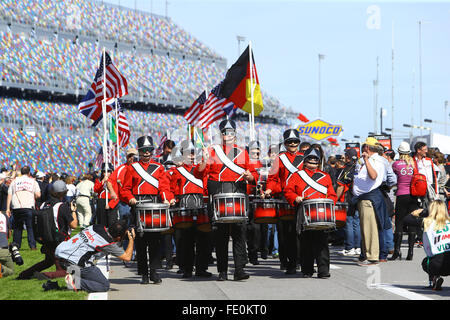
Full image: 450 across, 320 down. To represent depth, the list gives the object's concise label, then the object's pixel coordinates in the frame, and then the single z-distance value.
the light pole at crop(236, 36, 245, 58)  78.82
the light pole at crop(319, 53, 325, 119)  83.55
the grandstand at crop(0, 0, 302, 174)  58.19
